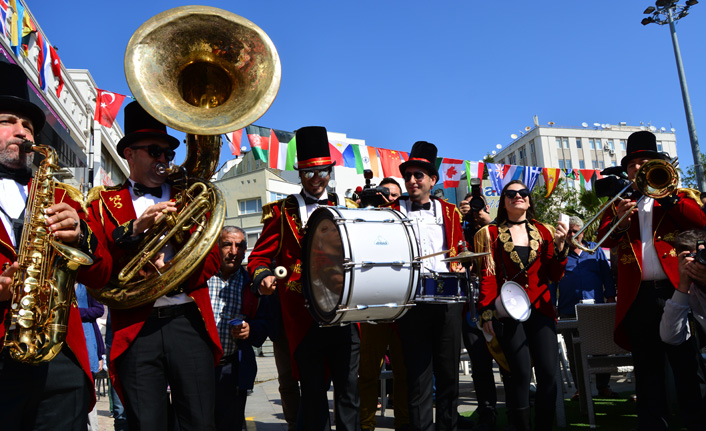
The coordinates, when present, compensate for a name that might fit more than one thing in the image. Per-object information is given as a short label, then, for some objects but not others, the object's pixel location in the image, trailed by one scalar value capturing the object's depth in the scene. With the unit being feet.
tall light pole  55.36
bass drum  12.10
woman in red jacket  14.87
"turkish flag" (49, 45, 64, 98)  42.11
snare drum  13.82
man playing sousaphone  10.77
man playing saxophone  8.47
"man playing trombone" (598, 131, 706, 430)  13.84
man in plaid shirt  15.64
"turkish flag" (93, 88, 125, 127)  43.52
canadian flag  57.52
